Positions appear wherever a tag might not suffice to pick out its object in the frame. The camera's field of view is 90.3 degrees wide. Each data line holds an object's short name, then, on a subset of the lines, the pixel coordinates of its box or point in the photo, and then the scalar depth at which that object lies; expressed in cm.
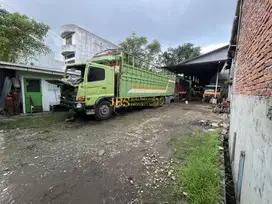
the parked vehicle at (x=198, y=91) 1686
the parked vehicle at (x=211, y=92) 1231
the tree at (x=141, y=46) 2103
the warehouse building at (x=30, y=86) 636
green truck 505
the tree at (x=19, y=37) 855
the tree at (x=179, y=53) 2341
